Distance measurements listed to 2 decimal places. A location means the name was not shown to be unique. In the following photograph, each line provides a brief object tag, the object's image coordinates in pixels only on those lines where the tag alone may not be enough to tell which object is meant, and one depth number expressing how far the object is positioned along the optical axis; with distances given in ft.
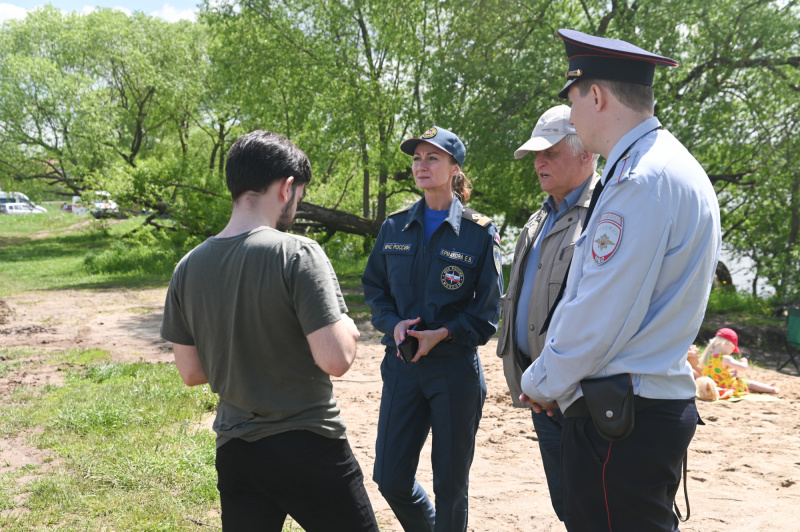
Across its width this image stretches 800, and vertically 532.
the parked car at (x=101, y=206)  64.08
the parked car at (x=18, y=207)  168.64
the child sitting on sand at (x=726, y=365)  23.81
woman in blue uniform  9.89
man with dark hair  6.66
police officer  5.82
